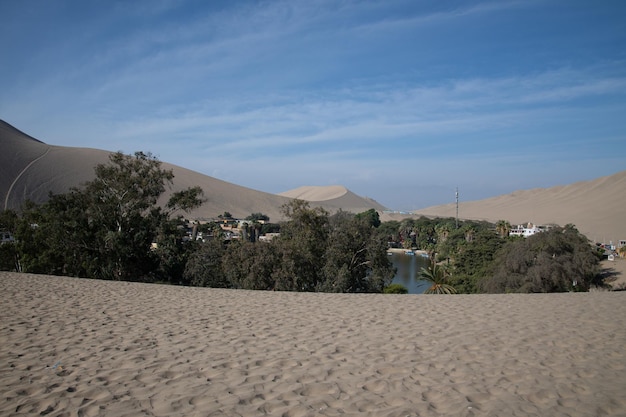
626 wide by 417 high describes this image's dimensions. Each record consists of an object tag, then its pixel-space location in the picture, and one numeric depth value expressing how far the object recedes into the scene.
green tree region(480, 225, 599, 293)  22.36
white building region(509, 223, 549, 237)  68.56
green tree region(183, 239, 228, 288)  22.45
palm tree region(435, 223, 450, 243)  64.56
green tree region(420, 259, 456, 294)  23.28
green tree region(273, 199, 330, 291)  20.23
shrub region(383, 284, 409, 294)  20.77
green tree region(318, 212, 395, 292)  21.61
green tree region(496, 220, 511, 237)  56.03
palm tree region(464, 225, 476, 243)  52.58
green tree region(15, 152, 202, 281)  20.72
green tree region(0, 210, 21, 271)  23.62
